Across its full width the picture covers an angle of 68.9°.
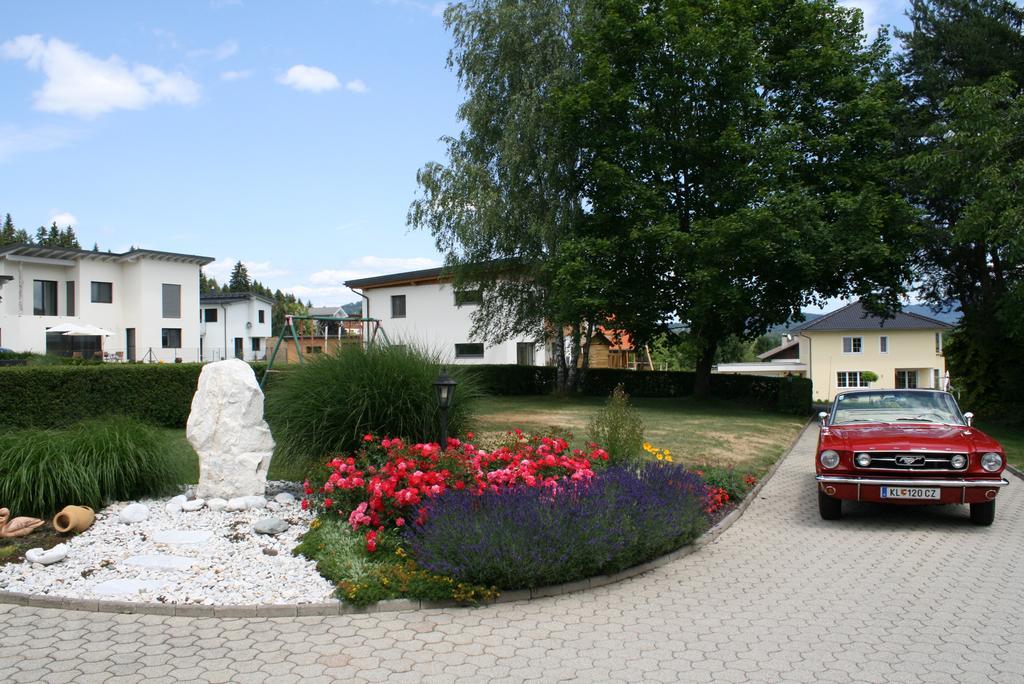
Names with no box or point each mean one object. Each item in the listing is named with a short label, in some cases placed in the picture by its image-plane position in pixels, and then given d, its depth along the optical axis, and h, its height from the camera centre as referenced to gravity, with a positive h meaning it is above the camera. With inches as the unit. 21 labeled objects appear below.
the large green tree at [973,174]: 658.2 +181.6
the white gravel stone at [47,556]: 239.6 -59.7
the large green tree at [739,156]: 847.7 +249.8
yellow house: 2081.7 +15.4
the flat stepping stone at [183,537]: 262.1 -59.8
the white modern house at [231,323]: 2042.3 +123.4
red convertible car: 306.5 -46.3
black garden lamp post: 313.0 -12.1
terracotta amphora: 266.2 -53.9
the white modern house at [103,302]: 1449.3 +142.9
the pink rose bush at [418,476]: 260.4 -41.9
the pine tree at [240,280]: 4579.2 +540.1
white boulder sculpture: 317.7 -28.7
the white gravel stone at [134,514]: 281.9 -55.2
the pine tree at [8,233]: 3506.9 +699.5
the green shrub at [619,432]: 363.3 -35.3
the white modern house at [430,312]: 1467.8 +110.3
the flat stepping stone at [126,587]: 215.7 -63.6
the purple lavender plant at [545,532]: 215.9 -52.4
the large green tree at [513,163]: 946.7 +260.1
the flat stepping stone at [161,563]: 237.0 -62.3
